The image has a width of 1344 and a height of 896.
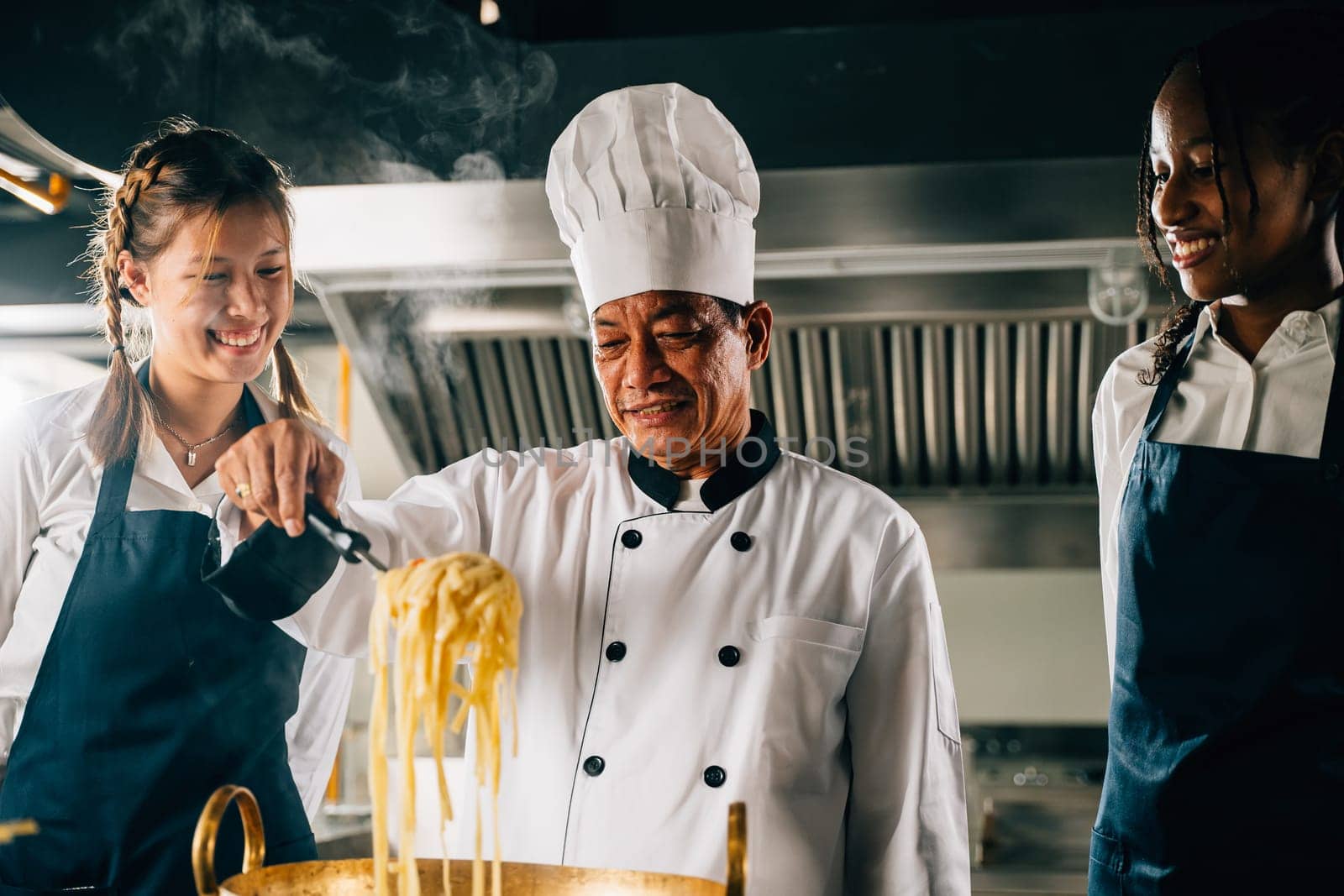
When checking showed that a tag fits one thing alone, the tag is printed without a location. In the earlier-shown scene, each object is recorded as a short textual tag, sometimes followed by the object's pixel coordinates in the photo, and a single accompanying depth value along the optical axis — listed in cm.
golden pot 145
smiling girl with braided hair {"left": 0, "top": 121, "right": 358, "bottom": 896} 197
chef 189
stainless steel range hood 249
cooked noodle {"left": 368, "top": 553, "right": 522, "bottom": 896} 151
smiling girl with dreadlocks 174
